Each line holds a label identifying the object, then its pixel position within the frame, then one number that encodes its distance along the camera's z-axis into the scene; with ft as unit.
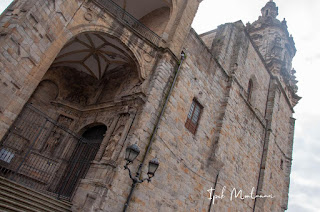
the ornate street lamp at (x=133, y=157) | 20.24
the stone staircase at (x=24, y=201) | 19.56
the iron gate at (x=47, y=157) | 29.78
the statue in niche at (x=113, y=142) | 25.40
